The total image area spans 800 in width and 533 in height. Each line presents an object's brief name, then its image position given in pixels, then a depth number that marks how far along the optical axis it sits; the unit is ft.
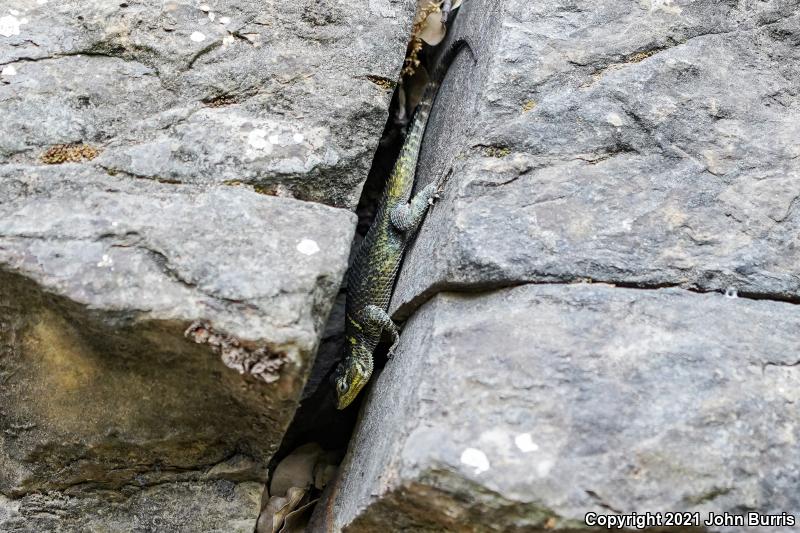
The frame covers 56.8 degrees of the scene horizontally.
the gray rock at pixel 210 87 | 14.01
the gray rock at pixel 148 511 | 13.85
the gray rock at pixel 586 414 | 10.82
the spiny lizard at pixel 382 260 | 16.38
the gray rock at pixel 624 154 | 12.98
